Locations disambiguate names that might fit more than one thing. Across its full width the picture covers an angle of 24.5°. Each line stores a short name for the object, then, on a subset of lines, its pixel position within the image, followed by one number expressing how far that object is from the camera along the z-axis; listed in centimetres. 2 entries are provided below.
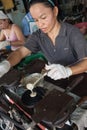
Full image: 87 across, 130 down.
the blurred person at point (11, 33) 243
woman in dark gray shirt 124
